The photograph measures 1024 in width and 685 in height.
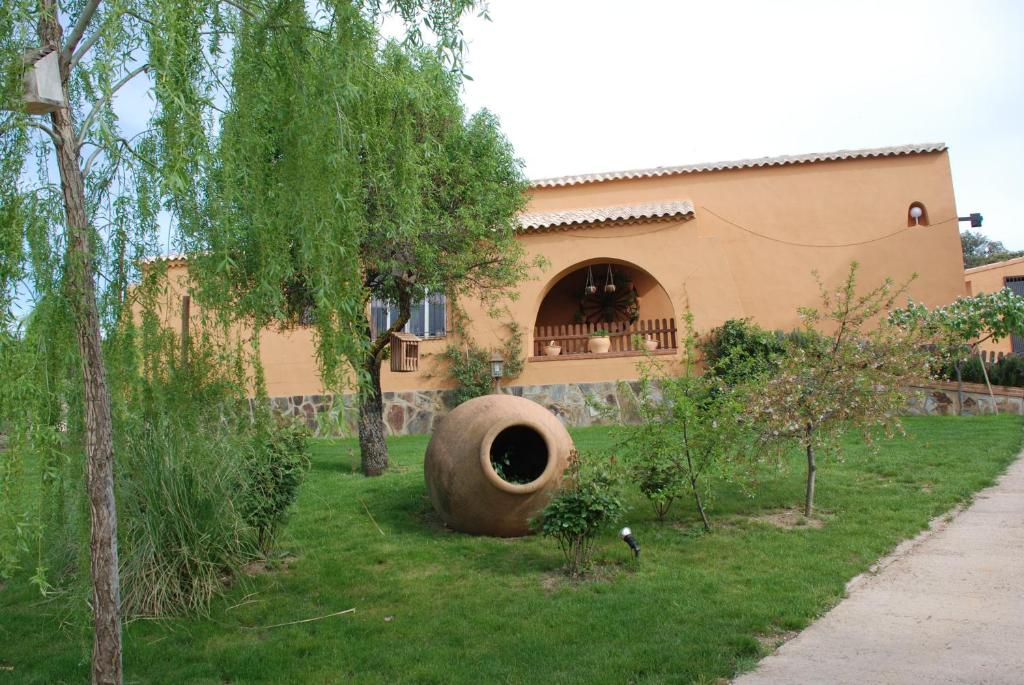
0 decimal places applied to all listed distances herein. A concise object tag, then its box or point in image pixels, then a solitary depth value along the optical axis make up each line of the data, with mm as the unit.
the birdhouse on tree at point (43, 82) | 3381
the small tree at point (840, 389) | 6500
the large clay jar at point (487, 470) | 6578
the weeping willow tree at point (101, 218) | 3396
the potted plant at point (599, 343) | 13914
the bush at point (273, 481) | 5848
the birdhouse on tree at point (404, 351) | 9469
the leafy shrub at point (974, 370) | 12531
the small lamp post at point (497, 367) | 13157
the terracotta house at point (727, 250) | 13797
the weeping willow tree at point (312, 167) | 3477
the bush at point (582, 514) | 5617
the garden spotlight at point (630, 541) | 5637
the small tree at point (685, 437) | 6457
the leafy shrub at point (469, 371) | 13852
